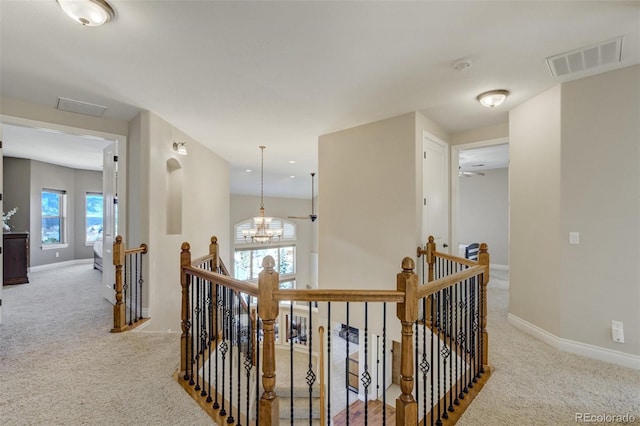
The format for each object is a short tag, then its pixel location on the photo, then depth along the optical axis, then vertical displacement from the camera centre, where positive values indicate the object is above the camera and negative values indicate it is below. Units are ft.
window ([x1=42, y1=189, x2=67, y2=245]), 23.46 -0.01
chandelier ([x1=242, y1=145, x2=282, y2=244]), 20.49 -1.16
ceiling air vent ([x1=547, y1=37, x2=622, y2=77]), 7.77 +4.28
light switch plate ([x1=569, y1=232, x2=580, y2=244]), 9.46 -0.73
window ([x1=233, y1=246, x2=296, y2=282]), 34.83 -5.49
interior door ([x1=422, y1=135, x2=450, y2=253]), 13.17 +1.08
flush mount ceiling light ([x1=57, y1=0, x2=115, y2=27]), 5.93 +4.16
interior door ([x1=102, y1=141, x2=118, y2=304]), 13.64 +0.13
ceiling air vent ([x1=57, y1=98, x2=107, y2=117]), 11.14 +4.18
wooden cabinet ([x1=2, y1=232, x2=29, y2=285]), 17.22 -2.43
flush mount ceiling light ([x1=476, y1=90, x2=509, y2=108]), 10.34 +4.07
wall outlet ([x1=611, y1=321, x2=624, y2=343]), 8.77 -3.42
